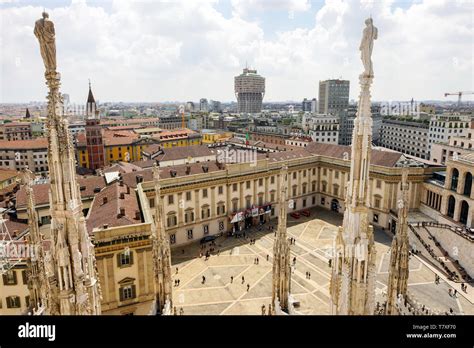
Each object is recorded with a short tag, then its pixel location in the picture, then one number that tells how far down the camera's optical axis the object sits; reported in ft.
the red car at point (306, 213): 224.53
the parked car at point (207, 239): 185.78
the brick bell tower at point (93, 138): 318.75
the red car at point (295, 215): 219.61
